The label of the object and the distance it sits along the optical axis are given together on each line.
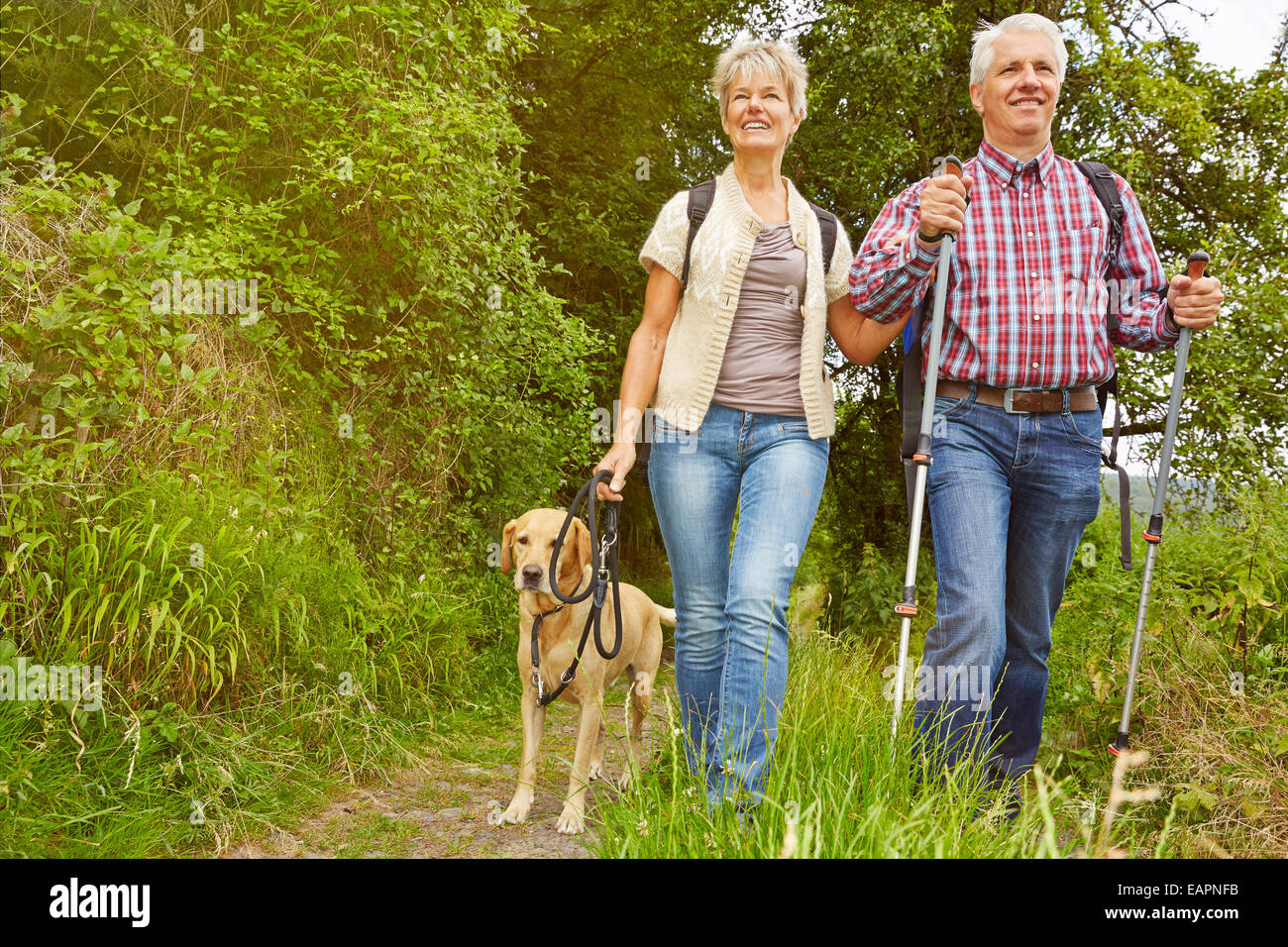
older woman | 3.27
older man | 3.16
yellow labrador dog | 4.28
